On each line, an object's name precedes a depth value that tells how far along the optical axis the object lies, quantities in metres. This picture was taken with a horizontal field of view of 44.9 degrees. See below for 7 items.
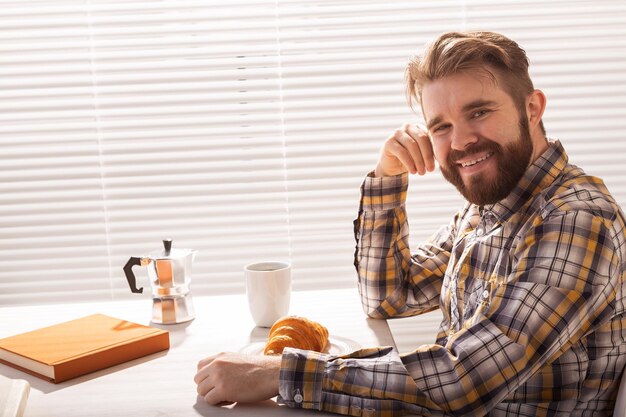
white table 1.18
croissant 1.36
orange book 1.30
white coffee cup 1.59
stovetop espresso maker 1.63
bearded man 1.13
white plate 1.41
